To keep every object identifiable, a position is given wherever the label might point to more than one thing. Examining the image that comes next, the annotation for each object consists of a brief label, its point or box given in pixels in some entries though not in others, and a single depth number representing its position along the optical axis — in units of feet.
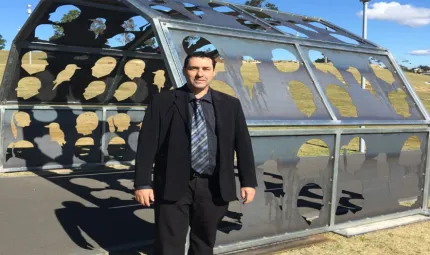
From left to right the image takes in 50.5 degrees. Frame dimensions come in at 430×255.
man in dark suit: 9.87
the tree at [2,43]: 332.68
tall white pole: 39.91
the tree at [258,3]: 201.46
